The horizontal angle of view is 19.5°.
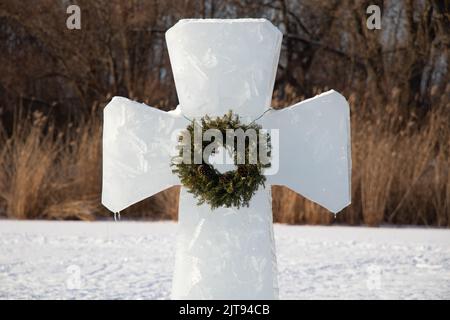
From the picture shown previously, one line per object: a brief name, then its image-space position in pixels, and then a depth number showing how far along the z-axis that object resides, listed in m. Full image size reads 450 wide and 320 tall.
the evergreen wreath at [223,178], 5.69
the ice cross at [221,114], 5.74
